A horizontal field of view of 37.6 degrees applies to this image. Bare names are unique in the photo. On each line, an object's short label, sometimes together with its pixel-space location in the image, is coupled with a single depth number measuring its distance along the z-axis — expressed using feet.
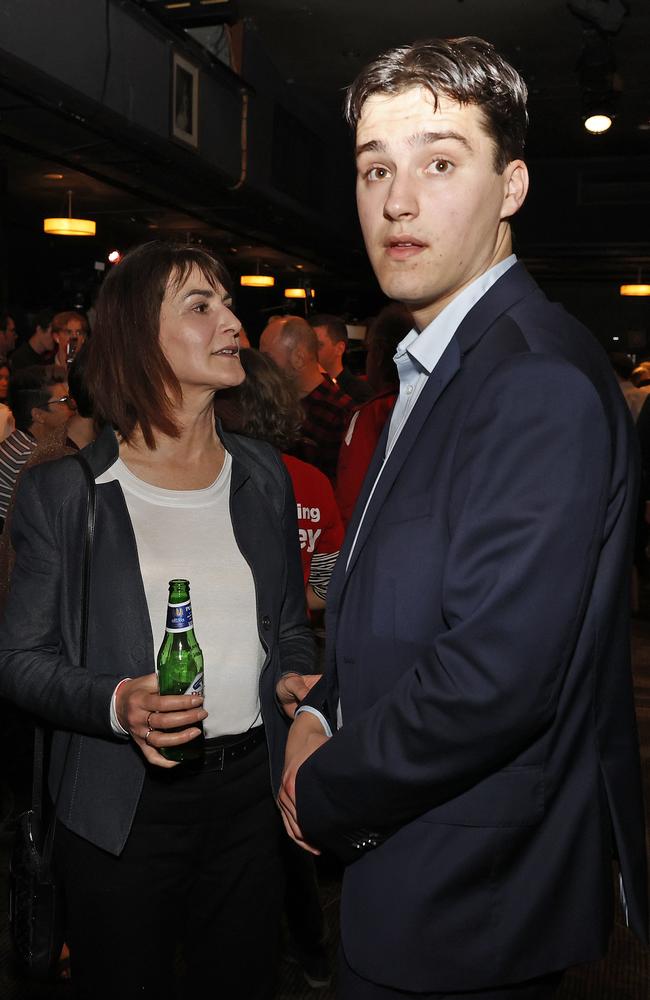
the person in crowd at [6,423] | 13.26
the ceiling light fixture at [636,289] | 50.42
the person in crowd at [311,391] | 16.01
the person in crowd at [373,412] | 12.69
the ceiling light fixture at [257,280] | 49.24
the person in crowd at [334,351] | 23.21
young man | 3.26
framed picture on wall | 25.04
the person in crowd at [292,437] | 8.53
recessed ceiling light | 29.99
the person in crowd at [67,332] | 21.56
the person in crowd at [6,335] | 24.63
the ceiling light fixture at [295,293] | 53.93
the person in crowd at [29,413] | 10.46
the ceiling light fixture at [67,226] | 32.86
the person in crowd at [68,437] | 8.42
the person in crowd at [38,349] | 25.57
